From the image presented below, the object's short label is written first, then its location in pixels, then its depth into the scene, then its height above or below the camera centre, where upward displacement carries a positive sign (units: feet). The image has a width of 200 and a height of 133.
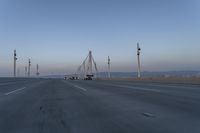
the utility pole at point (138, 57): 109.02 +11.81
